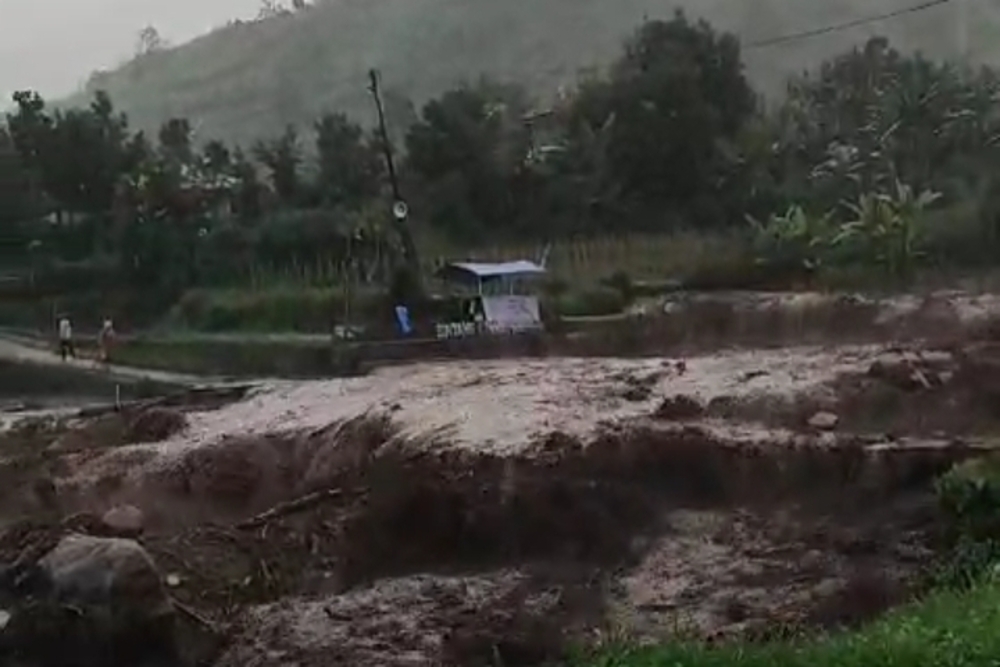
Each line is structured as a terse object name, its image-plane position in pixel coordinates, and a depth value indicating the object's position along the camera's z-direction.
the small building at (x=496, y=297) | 26.83
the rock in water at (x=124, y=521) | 15.52
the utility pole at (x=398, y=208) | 30.50
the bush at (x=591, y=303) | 28.19
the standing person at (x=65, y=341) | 28.72
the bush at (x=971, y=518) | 11.33
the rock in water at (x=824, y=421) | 17.45
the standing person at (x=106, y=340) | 28.39
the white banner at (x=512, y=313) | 26.84
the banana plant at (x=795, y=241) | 30.02
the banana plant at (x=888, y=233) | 29.22
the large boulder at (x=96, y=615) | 11.48
